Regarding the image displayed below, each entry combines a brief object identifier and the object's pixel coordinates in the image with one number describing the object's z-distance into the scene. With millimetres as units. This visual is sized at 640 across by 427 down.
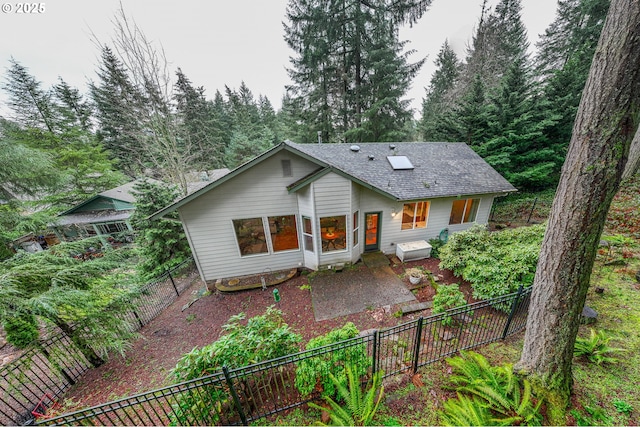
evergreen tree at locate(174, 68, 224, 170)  23531
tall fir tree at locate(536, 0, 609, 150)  12359
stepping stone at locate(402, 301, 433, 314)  5594
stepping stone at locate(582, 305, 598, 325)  4246
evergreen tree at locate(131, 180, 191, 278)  9102
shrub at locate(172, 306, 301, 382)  3252
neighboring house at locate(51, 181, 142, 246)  13844
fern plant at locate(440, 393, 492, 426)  2678
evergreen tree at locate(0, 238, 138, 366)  3631
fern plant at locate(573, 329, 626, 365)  3410
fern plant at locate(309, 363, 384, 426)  2834
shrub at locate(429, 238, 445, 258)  8555
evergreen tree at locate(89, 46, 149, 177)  19858
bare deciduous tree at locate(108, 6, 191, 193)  10031
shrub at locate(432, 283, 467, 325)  4828
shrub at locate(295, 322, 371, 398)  3240
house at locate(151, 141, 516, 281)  6754
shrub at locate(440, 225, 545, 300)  5137
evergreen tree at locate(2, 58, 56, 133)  16531
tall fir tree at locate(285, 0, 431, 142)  12547
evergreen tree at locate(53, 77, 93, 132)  20594
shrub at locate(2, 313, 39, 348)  3642
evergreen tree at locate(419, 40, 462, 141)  18375
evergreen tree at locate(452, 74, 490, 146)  13117
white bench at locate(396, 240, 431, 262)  8141
